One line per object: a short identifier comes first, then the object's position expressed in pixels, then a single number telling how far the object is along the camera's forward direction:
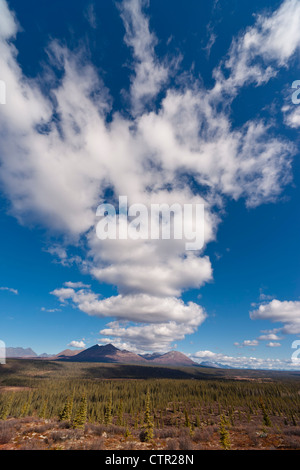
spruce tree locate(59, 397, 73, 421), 41.92
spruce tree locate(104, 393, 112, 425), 56.98
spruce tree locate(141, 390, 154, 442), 25.48
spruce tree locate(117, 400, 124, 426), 61.50
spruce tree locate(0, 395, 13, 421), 72.19
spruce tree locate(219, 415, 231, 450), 22.69
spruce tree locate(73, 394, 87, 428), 28.34
